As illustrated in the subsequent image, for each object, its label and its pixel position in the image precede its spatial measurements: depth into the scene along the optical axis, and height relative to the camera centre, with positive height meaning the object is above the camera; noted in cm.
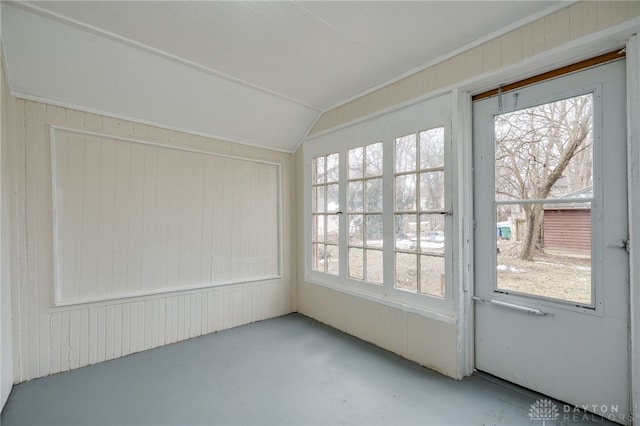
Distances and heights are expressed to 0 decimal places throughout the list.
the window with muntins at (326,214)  314 -2
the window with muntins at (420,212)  224 -1
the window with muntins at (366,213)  268 -1
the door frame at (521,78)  149 +41
